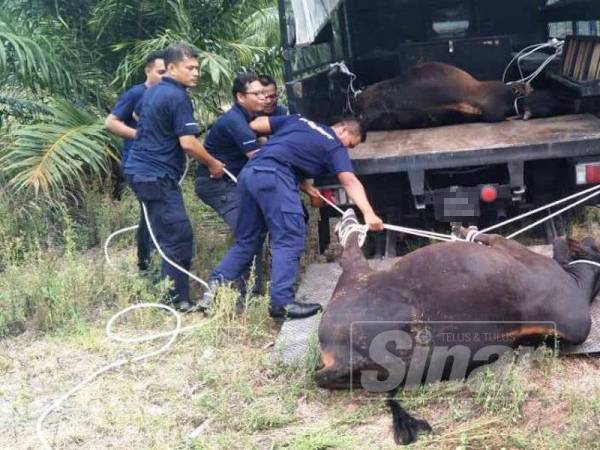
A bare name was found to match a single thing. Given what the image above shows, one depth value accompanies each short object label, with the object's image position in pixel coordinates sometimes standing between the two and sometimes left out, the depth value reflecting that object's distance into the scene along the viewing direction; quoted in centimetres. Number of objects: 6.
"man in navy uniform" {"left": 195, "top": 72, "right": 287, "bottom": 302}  555
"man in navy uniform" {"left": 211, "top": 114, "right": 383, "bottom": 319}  482
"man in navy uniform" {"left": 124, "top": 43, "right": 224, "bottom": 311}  520
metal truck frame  520
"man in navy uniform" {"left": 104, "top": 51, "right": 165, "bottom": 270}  596
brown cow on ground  375
